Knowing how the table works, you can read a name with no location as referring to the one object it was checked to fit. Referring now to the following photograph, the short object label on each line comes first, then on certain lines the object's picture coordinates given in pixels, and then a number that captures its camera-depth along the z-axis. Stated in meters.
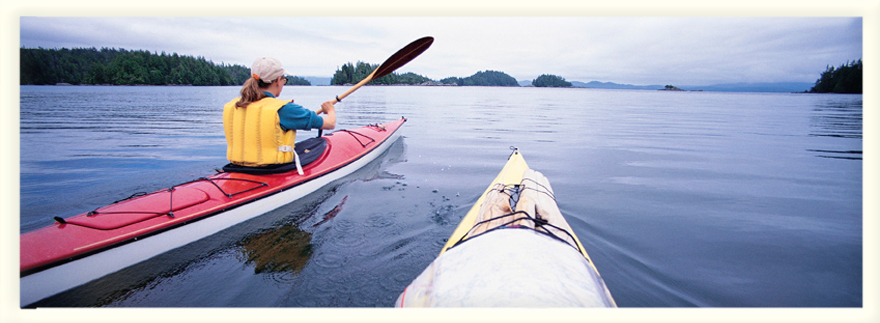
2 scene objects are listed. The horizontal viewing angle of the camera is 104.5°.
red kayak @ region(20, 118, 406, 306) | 2.10
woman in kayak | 3.43
